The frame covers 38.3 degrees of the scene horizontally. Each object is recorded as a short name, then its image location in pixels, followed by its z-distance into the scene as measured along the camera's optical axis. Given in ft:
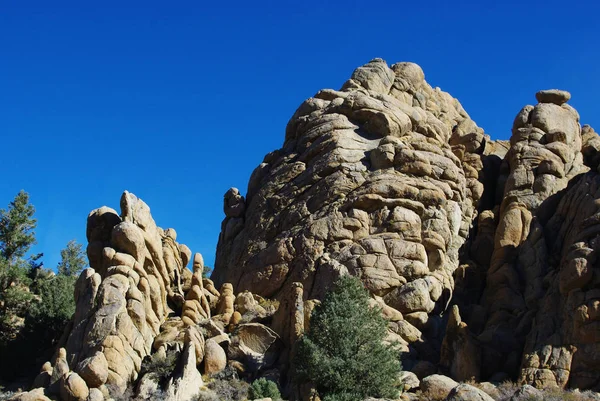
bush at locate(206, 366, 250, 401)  138.41
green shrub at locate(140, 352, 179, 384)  143.43
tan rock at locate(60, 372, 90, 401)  135.03
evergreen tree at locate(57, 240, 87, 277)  259.60
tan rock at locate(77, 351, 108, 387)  138.72
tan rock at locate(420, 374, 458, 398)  133.49
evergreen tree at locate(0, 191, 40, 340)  184.96
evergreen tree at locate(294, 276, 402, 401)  136.26
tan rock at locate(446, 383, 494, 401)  121.08
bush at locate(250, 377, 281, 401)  137.28
